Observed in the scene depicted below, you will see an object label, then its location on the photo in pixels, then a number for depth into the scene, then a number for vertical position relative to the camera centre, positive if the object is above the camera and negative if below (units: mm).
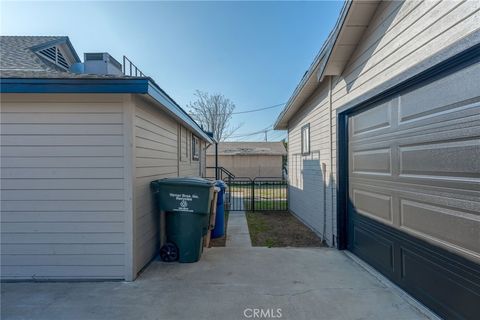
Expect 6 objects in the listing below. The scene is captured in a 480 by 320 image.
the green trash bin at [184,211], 4113 -696
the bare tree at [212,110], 28312 +5606
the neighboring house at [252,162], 22828 +162
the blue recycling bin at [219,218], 5715 -1125
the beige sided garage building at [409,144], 2240 +216
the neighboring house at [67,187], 3480 -269
